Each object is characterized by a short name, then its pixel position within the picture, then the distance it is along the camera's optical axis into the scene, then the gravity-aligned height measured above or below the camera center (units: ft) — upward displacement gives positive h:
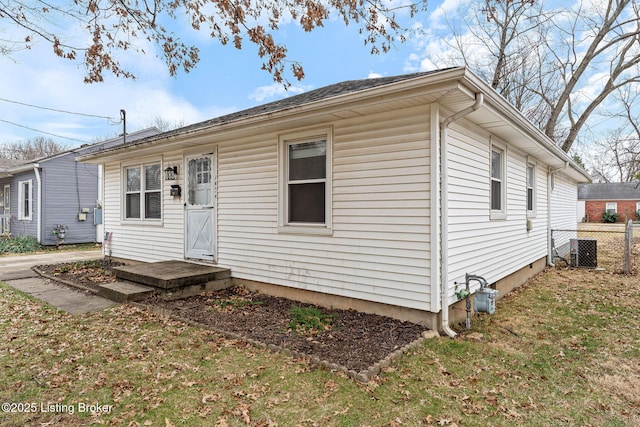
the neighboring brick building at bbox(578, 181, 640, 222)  109.19 +3.81
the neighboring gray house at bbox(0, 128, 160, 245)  43.70 +2.18
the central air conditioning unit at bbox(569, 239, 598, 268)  30.53 -3.48
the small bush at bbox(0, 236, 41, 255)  41.19 -3.91
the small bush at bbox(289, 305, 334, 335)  14.16 -4.57
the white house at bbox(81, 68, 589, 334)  13.99 +0.90
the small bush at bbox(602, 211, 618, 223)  108.78 -1.42
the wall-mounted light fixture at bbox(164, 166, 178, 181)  24.44 +2.76
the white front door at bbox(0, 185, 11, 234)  51.96 +0.01
